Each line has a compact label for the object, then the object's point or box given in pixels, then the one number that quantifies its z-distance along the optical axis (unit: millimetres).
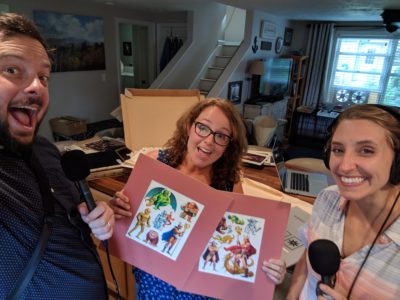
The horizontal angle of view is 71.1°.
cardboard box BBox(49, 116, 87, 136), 4434
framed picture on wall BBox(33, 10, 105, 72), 4219
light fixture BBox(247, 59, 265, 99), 4648
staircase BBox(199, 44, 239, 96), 5317
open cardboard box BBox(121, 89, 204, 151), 1600
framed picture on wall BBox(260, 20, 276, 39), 4789
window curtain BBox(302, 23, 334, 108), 5590
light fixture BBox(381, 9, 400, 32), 3588
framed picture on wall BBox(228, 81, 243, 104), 4546
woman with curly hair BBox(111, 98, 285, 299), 992
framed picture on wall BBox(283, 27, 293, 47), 5727
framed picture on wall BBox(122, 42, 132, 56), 6102
